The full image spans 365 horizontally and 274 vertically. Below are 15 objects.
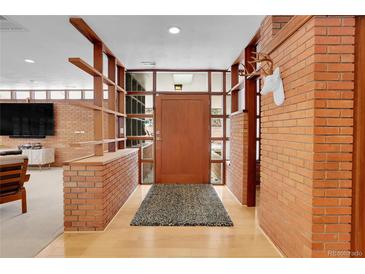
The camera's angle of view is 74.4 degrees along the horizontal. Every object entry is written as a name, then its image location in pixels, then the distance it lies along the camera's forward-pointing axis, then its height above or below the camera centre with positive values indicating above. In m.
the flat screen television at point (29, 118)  7.07 +0.39
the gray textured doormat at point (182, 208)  2.92 -1.08
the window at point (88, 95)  7.39 +1.12
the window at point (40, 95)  7.41 +1.12
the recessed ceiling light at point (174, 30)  2.98 +1.28
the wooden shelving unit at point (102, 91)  2.83 +0.61
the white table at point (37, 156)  6.52 -0.67
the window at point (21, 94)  7.40 +1.14
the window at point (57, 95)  7.43 +1.12
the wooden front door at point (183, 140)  4.91 -0.17
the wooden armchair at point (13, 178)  3.11 -0.62
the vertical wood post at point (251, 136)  3.62 -0.07
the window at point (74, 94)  7.44 +1.14
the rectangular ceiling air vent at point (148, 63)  4.38 +1.26
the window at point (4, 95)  7.45 +1.12
